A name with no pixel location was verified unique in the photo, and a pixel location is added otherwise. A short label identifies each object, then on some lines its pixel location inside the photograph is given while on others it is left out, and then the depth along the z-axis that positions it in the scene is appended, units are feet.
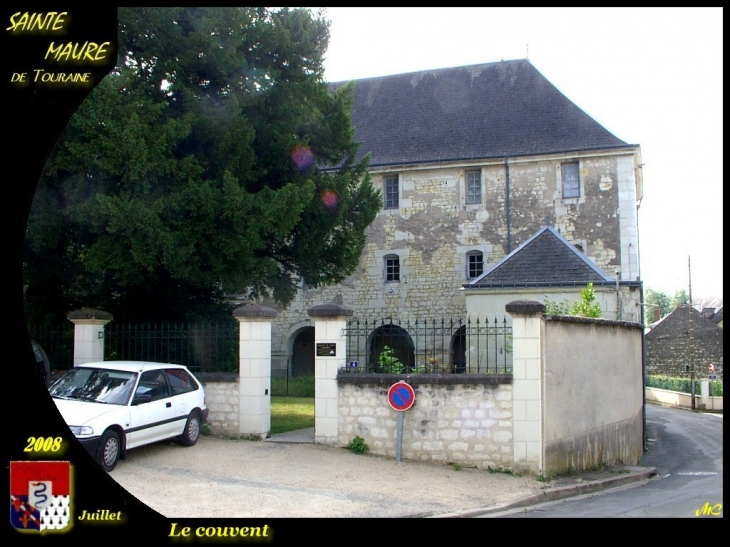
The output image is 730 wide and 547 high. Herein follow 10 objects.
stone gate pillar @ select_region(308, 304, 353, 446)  40.11
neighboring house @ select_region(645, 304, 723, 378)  155.02
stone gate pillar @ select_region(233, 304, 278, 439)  41.91
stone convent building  90.22
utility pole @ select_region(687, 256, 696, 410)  106.83
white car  32.71
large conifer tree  46.19
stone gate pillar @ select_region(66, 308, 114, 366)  45.65
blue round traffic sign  37.81
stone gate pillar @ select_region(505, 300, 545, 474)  36.73
